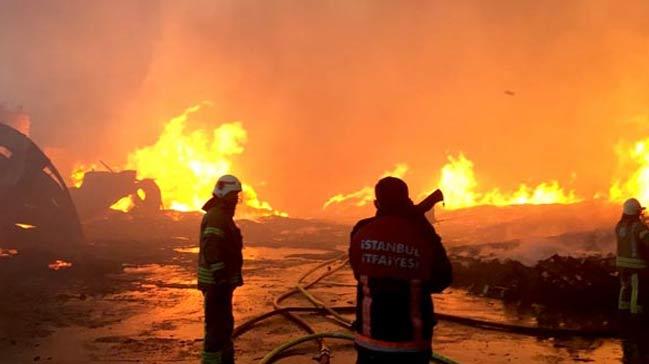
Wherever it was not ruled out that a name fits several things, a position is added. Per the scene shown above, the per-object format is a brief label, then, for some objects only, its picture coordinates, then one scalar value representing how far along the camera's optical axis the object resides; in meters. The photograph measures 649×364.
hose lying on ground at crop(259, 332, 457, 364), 6.32
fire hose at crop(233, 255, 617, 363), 8.56
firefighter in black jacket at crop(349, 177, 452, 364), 3.30
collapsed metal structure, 24.27
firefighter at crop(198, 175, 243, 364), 5.76
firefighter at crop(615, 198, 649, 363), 7.96
